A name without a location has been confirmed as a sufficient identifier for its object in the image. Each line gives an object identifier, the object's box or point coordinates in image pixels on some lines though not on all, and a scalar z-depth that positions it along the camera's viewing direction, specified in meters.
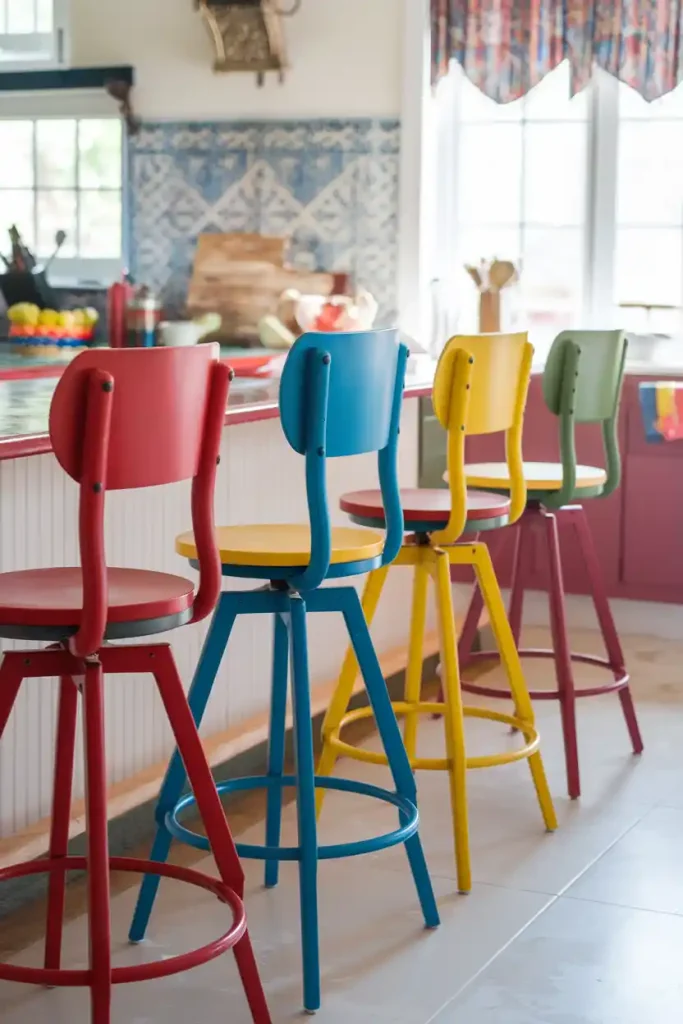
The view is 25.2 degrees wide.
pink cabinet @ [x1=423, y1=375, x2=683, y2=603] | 5.17
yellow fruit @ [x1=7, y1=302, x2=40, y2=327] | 5.52
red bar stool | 1.97
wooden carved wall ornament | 5.54
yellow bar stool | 2.98
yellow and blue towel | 4.98
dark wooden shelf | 5.86
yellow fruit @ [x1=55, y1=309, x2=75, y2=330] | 5.58
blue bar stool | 2.39
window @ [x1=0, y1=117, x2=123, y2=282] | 5.98
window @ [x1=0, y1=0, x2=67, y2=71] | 5.96
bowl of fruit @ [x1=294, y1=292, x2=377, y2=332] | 5.00
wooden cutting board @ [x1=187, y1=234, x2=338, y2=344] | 5.64
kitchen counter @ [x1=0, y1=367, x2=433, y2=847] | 2.84
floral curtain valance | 5.19
